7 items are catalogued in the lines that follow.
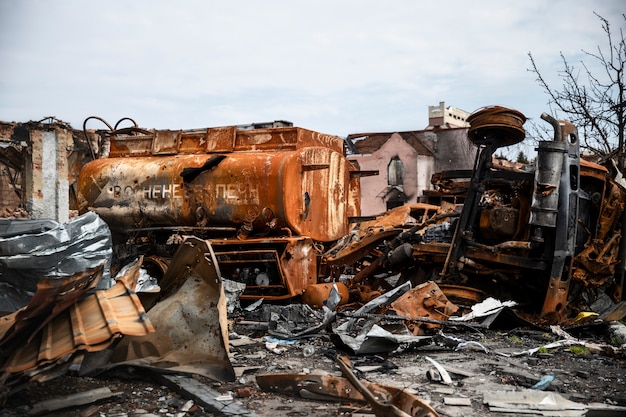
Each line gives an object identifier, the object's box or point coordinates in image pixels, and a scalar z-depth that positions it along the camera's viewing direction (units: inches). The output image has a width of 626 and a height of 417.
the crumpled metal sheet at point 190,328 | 193.0
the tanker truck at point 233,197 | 342.3
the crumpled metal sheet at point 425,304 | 284.4
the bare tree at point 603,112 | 378.0
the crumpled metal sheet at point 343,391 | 151.0
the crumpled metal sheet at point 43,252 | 177.3
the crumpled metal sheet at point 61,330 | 156.8
